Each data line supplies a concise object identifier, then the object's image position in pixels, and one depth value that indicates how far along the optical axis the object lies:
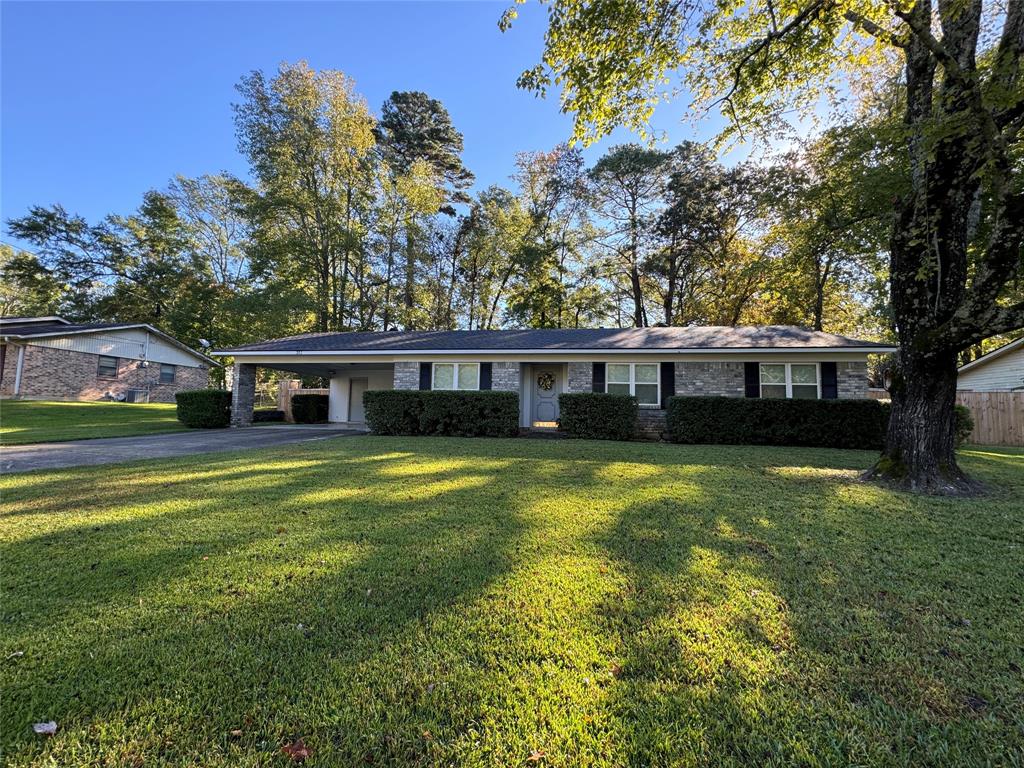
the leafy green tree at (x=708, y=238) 21.23
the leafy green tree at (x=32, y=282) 25.28
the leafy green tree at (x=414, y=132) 24.70
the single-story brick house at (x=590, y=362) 11.92
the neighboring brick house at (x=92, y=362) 17.48
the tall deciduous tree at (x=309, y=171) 19.89
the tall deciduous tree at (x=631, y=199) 22.83
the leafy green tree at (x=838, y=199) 9.07
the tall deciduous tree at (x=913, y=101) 4.96
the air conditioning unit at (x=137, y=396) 21.27
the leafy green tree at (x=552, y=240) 24.83
